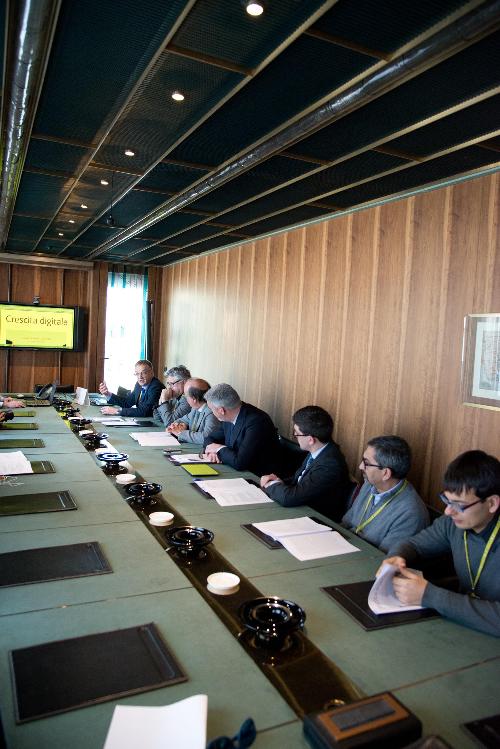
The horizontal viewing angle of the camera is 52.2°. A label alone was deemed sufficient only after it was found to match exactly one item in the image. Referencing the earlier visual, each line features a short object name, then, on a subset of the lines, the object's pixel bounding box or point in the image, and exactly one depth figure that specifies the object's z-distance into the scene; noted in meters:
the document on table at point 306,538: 2.09
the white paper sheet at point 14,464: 2.99
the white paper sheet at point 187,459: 3.49
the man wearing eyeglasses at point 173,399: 5.09
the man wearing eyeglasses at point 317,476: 2.73
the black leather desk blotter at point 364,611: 1.57
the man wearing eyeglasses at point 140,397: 5.53
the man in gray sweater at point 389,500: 2.34
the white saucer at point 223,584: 1.70
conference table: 1.14
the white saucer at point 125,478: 2.85
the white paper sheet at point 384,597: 1.62
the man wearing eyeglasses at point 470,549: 1.60
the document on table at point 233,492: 2.71
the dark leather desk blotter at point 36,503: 2.38
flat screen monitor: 8.04
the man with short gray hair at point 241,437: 3.51
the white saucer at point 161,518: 2.29
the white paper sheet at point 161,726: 1.04
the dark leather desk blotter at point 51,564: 1.74
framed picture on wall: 2.88
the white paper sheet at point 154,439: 4.00
